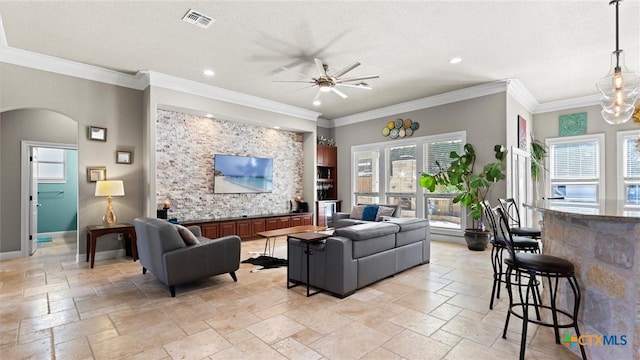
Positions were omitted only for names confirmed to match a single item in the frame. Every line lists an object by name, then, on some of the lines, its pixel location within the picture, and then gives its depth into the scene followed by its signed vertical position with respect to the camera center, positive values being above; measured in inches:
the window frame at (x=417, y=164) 242.7 +16.5
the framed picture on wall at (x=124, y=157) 200.2 +16.0
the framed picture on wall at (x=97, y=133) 189.9 +30.5
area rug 178.5 -50.6
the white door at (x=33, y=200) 205.7 -13.5
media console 228.2 -36.7
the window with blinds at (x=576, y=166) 248.7 +12.7
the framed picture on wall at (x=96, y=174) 189.8 +4.2
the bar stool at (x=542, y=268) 77.2 -23.4
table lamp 179.9 -6.4
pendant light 117.0 +36.4
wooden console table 173.4 -31.3
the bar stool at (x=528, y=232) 129.5 -22.4
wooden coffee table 174.1 -31.3
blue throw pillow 235.6 -25.4
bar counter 67.9 -22.8
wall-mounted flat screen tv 253.1 +5.6
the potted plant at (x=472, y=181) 208.4 -0.2
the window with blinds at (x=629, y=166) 231.1 +11.7
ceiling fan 167.8 +57.2
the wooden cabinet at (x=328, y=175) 325.4 +6.3
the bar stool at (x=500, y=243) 110.4 -23.3
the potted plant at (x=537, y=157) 267.4 +21.5
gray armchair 128.7 -34.0
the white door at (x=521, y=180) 226.2 +0.6
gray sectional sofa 127.3 -35.5
